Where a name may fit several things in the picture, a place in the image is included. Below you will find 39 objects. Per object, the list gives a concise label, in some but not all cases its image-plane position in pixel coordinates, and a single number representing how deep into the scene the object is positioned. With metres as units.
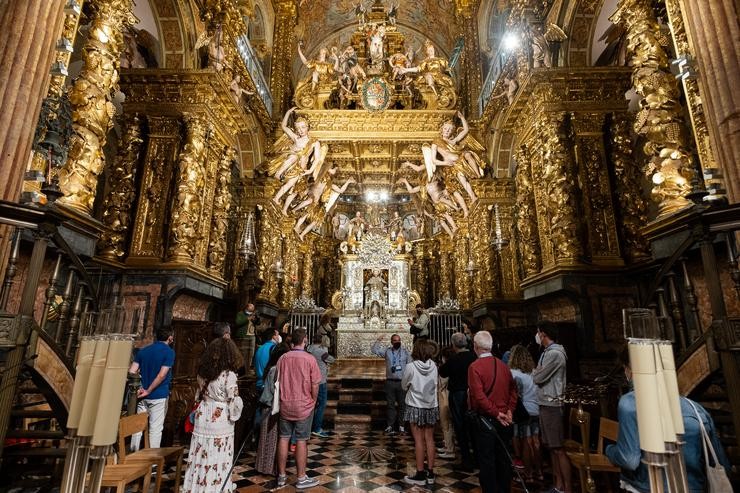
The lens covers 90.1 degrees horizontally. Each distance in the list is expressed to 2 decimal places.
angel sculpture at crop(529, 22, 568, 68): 6.52
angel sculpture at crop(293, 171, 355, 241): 14.45
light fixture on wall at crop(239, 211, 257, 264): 7.65
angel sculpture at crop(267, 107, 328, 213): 11.16
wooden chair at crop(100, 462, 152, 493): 2.55
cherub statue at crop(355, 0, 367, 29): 13.63
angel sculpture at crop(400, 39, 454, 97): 12.02
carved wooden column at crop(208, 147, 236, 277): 7.53
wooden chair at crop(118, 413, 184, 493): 2.81
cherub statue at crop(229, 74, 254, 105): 8.09
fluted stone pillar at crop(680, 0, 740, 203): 3.03
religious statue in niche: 15.66
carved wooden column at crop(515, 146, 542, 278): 7.20
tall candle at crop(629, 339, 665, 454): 1.20
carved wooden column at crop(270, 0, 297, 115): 12.62
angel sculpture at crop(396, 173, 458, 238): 13.36
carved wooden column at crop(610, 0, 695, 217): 4.21
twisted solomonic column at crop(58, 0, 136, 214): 4.21
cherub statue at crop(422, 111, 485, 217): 10.75
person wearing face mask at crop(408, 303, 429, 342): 8.43
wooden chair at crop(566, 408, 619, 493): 2.77
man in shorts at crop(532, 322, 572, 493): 3.33
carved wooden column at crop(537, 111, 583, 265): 5.91
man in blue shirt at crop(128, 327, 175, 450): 3.85
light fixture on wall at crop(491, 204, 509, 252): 8.41
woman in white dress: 2.95
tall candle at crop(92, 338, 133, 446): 1.40
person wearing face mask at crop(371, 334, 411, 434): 6.02
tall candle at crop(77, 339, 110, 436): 1.41
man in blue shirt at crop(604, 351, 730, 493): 1.87
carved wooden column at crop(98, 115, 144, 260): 6.30
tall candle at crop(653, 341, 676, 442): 1.20
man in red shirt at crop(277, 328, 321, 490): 3.81
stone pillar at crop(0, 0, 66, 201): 2.97
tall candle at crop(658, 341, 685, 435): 1.23
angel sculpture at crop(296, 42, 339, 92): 12.18
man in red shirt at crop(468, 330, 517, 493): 3.08
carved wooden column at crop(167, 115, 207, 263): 6.40
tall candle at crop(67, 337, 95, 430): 1.48
